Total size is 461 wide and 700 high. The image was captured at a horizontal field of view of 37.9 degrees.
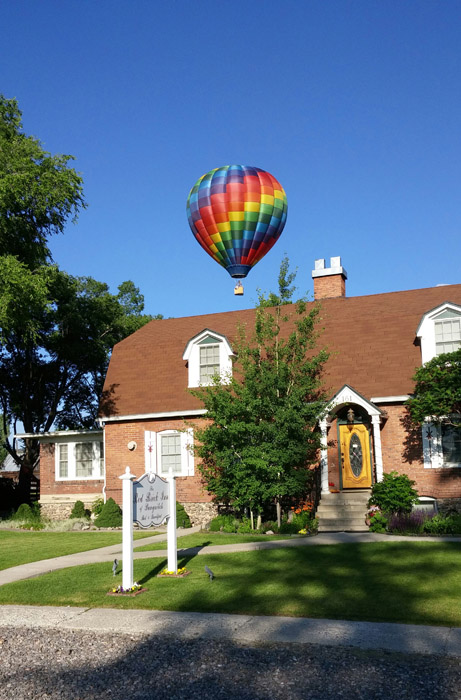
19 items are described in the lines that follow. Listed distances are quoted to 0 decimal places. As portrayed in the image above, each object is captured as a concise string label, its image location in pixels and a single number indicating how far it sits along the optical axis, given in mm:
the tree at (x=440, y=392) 18234
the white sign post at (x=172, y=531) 11414
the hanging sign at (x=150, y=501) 10547
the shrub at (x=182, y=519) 20344
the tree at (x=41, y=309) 21938
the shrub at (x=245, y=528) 17469
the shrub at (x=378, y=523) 16734
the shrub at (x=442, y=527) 15844
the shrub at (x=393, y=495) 17625
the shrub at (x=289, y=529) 17141
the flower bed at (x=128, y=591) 9812
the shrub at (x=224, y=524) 17875
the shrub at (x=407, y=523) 16219
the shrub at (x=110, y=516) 21297
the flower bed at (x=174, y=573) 11272
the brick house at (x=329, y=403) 19734
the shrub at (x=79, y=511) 23922
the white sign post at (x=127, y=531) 10031
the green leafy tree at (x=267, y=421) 17641
